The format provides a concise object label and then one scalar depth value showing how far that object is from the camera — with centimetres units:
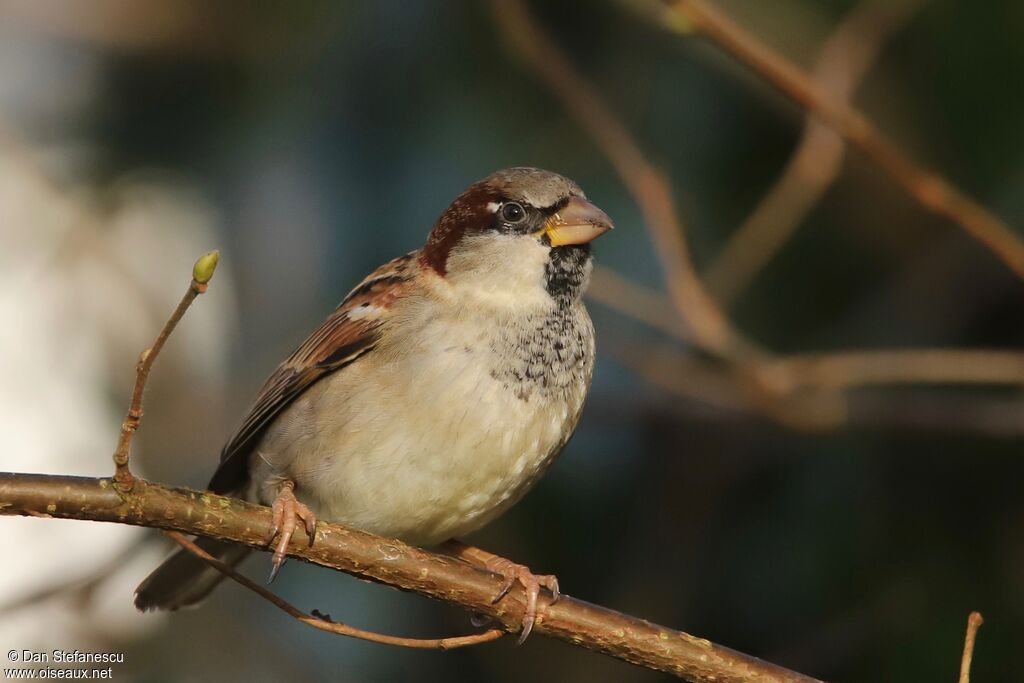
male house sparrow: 574
